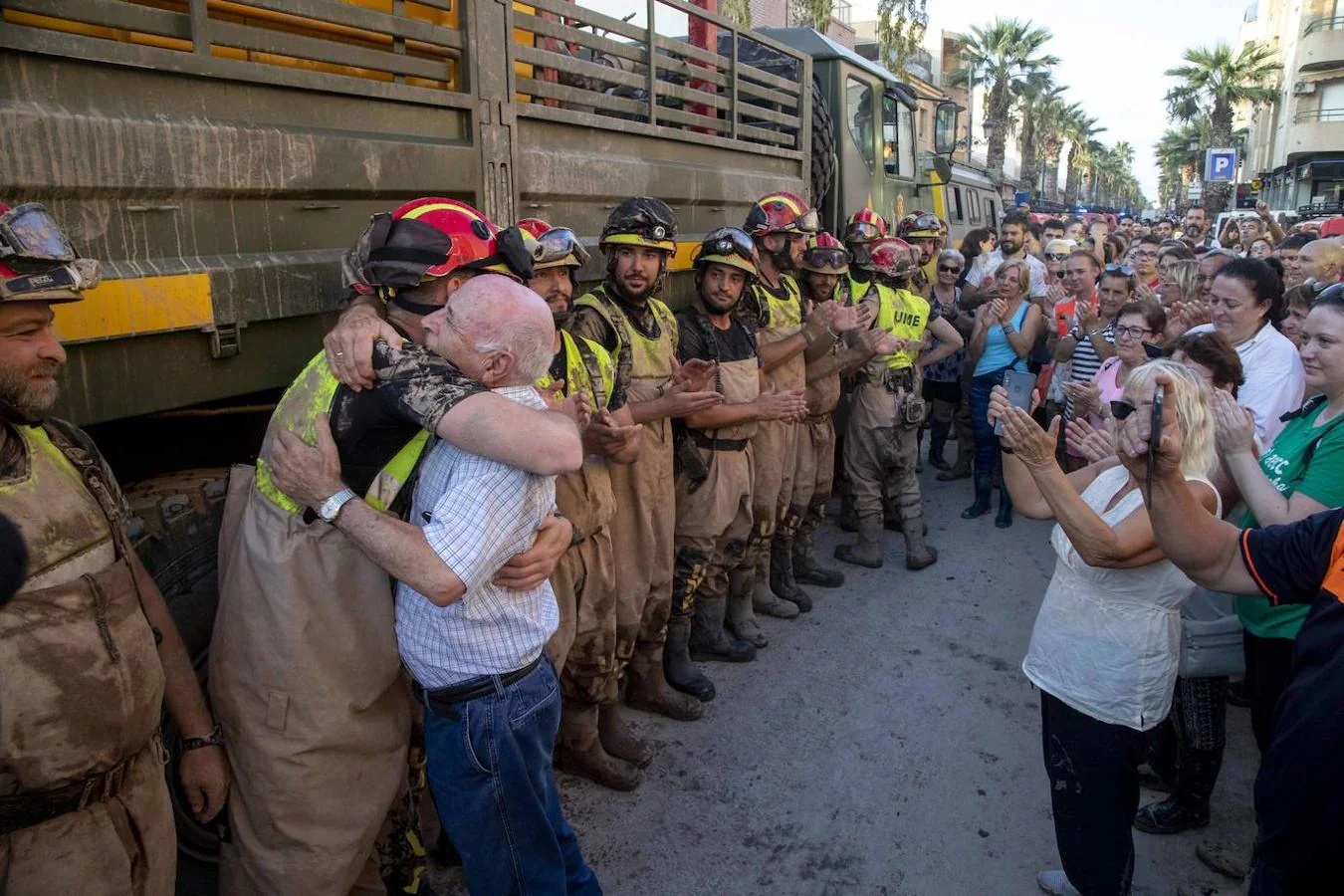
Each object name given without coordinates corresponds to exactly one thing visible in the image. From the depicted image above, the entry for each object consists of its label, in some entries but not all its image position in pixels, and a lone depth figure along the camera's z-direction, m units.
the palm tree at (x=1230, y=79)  42.98
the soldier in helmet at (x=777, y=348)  4.70
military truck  2.07
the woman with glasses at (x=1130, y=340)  4.62
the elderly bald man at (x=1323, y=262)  5.37
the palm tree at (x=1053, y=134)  56.19
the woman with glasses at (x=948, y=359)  7.27
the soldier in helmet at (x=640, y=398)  3.60
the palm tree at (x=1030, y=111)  42.50
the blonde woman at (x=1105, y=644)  2.45
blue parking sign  17.05
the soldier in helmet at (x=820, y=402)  5.29
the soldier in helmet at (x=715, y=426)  4.21
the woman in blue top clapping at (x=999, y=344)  6.54
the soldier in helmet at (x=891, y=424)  5.84
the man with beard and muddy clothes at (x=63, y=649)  1.68
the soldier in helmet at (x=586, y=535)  3.10
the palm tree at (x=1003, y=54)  40.00
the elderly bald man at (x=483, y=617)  1.89
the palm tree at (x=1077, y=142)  63.81
